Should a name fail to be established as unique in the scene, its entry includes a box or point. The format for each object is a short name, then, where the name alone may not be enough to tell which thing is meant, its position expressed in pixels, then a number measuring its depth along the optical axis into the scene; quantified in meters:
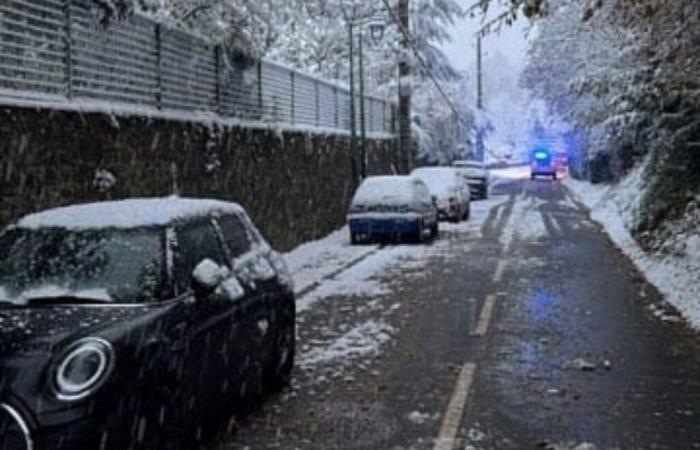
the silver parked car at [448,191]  31.91
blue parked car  23.91
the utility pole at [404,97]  37.22
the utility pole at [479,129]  66.50
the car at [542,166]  81.19
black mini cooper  5.32
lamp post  28.40
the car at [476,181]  46.47
